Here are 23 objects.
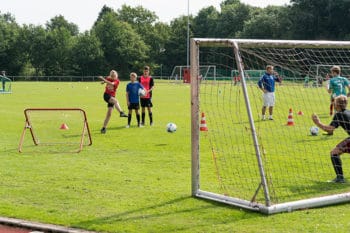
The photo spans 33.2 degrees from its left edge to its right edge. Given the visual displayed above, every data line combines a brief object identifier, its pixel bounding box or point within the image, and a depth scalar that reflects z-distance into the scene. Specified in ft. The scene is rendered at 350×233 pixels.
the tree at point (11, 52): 272.92
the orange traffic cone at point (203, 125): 50.91
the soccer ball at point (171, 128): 53.57
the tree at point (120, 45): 288.51
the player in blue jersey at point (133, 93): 57.47
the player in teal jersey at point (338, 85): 54.52
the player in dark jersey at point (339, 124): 29.35
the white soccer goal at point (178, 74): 225.00
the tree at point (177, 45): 290.97
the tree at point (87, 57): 280.92
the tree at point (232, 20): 312.29
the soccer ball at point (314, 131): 50.06
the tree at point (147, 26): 312.91
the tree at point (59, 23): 403.22
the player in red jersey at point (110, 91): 53.52
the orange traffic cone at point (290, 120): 59.11
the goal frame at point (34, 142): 42.23
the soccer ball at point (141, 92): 57.62
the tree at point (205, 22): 318.04
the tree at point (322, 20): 237.25
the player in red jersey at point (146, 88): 59.03
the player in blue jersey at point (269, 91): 62.95
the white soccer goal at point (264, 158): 25.50
